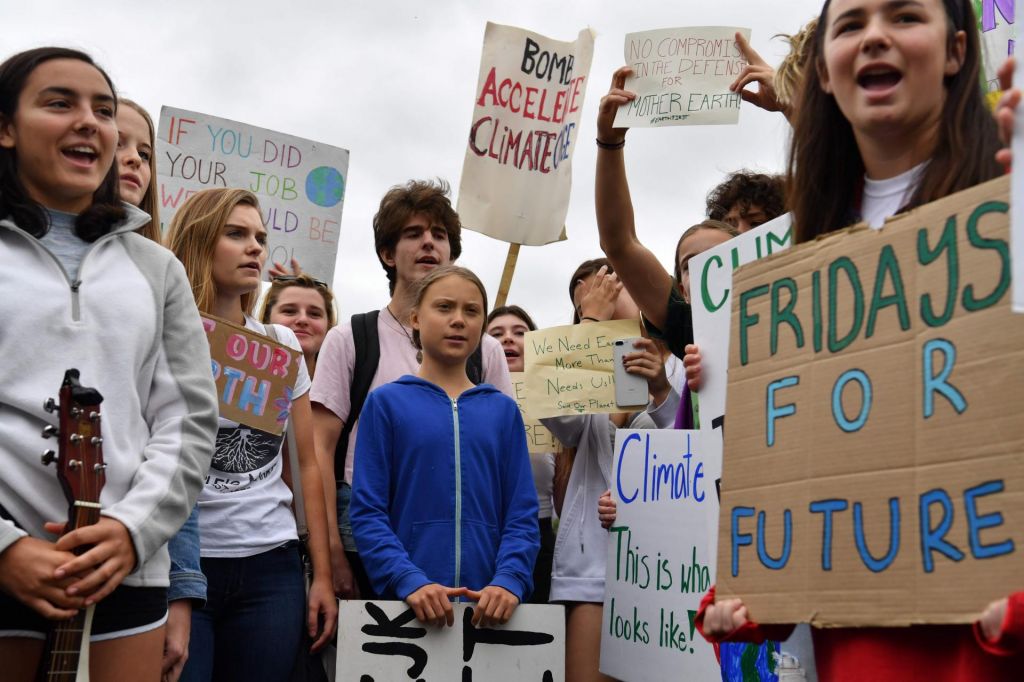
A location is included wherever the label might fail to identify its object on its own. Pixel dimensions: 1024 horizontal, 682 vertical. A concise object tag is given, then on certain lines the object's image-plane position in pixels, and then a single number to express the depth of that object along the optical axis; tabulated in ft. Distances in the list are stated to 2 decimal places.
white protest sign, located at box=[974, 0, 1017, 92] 12.46
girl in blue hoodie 11.75
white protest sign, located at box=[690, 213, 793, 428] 9.41
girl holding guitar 7.29
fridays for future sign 5.14
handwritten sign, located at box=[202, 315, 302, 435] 11.39
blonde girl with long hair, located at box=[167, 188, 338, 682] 11.08
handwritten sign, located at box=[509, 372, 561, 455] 16.47
